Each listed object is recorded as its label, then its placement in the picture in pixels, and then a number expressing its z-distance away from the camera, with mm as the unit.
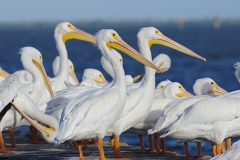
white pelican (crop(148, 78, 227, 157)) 16297
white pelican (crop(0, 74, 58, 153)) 15930
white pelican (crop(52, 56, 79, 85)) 26062
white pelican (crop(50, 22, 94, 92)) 23281
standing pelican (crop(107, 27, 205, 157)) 17156
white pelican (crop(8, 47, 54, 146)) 20969
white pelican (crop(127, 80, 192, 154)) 18406
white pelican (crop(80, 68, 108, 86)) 23953
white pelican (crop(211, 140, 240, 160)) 10516
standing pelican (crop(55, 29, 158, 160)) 15117
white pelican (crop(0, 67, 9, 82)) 25317
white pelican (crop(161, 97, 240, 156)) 15945
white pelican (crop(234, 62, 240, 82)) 19562
